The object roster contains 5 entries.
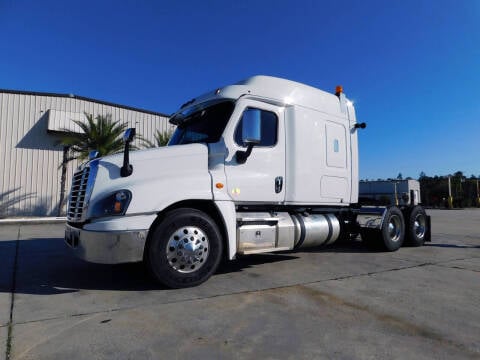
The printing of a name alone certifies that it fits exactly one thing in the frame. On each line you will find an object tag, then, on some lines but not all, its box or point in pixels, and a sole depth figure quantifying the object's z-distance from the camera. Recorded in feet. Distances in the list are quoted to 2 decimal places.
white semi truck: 13.23
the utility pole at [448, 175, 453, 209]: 128.06
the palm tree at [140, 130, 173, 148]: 65.16
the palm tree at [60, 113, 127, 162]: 61.26
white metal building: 60.90
